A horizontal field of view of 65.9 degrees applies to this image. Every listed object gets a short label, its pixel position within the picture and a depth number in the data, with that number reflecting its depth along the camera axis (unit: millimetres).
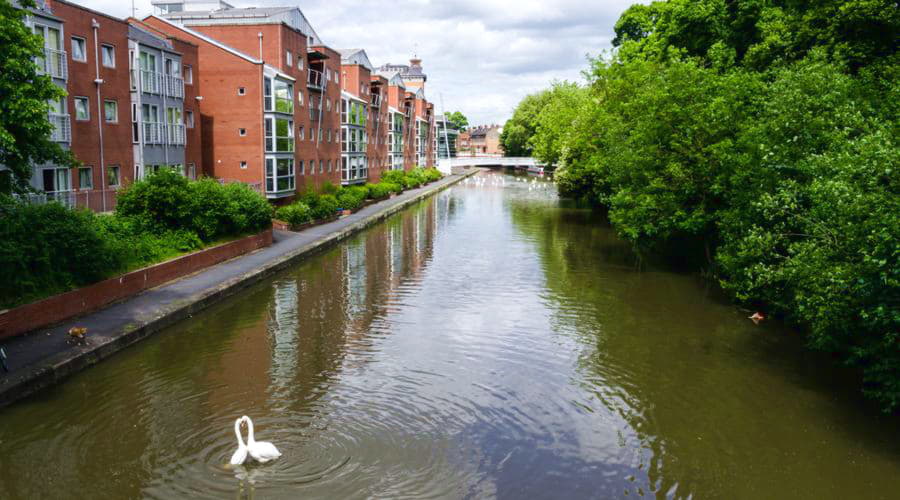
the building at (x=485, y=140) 188375
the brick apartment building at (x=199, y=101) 25688
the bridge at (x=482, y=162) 107312
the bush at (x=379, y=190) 53406
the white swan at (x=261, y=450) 10188
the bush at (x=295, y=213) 34219
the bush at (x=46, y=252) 15000
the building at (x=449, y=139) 132350
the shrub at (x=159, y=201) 22703
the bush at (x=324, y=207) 38116
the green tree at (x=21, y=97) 13539
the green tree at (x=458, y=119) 185750
